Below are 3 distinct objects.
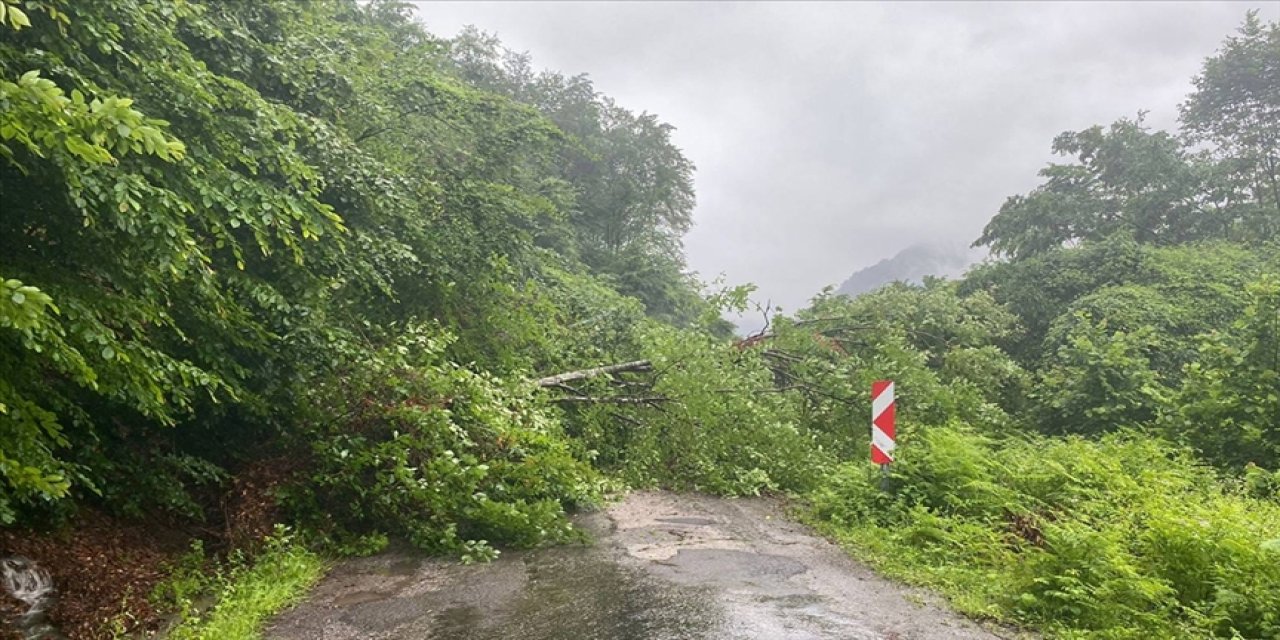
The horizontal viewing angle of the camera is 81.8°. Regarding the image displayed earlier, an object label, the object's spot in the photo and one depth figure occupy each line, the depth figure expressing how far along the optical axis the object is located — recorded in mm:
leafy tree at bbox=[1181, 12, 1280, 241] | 28625
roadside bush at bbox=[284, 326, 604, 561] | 7070
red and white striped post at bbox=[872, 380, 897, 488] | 8219
